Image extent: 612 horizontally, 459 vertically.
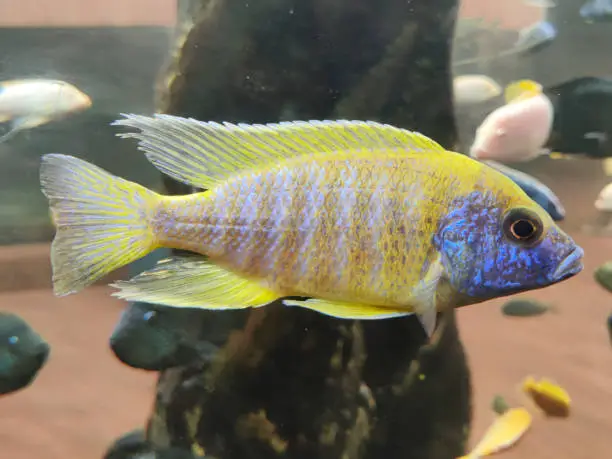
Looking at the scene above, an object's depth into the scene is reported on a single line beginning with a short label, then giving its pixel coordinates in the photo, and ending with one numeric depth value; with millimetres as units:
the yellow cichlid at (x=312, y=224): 134
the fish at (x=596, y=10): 356
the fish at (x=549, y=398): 303
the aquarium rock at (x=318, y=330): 210
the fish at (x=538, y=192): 237
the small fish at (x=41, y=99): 277
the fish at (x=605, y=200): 372
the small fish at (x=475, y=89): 294
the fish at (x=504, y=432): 249
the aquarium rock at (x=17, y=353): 235
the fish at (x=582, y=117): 294
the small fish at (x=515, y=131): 285
